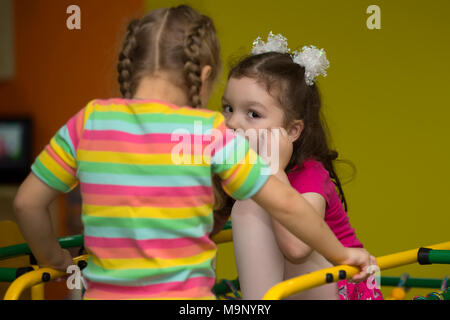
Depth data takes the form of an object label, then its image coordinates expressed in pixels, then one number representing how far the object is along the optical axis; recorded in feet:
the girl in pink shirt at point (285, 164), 8.25
